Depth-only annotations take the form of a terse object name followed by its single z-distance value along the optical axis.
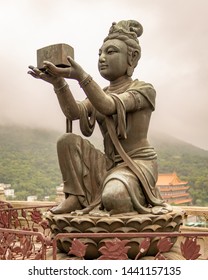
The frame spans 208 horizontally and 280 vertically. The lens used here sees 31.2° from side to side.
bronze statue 3.24
